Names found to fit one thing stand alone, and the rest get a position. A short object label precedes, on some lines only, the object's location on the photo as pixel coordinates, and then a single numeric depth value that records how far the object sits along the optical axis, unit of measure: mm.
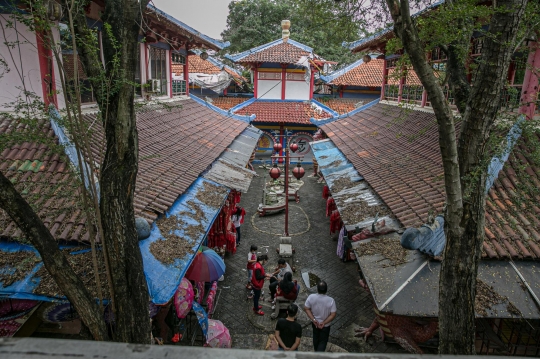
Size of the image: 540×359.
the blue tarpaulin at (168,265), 4535
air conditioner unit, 11945
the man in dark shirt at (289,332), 5484
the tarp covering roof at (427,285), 4523
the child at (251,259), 8105
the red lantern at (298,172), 11766
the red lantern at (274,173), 11680
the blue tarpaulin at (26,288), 4160
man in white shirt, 5879
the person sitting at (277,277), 7922
